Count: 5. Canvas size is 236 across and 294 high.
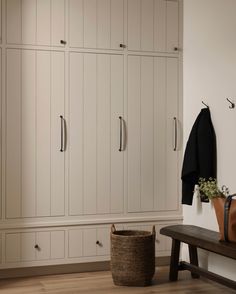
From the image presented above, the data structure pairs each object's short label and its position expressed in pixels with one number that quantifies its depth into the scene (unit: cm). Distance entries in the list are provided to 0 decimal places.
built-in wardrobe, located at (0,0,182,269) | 435
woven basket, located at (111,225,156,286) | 402
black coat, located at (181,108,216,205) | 416
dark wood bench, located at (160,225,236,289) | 350
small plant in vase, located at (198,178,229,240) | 358
